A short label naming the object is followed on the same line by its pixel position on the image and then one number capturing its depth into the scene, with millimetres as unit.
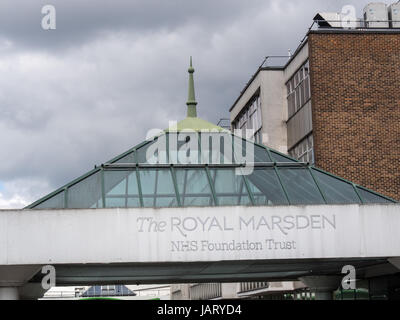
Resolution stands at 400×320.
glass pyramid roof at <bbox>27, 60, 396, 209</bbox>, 21469
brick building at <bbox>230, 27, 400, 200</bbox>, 34406
